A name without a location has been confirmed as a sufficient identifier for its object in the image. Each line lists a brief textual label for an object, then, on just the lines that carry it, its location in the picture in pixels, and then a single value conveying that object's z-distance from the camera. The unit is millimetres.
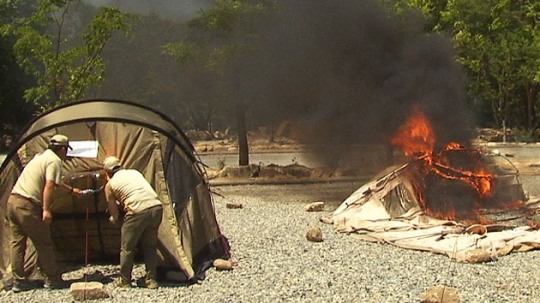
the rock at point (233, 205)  15607
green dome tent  9383
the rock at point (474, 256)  9523
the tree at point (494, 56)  31250
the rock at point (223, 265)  9445
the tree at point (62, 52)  19297
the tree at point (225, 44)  21969
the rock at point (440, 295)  7219
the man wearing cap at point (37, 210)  8492
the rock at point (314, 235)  11242
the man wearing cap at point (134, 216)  8516
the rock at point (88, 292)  8023
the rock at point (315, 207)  14711
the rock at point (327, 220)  12844
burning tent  11000
